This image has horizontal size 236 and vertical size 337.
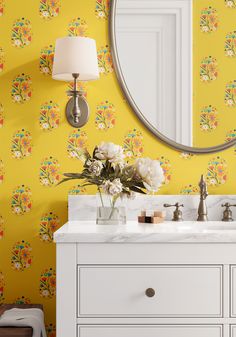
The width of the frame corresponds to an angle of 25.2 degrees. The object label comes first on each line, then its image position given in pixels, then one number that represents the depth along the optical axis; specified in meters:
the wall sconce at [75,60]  2.35
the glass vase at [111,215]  2.24
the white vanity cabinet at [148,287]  1.93
